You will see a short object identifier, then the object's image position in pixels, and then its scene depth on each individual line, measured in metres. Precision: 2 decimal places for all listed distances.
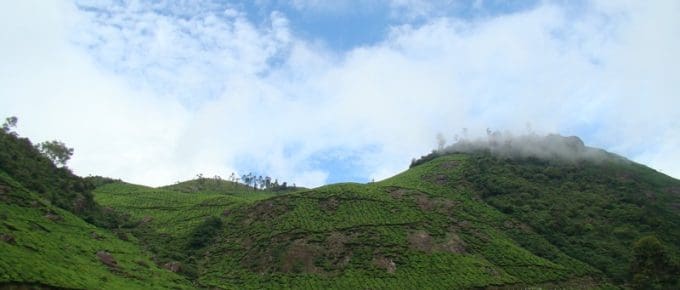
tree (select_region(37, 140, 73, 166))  165.50
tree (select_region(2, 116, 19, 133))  152.21
